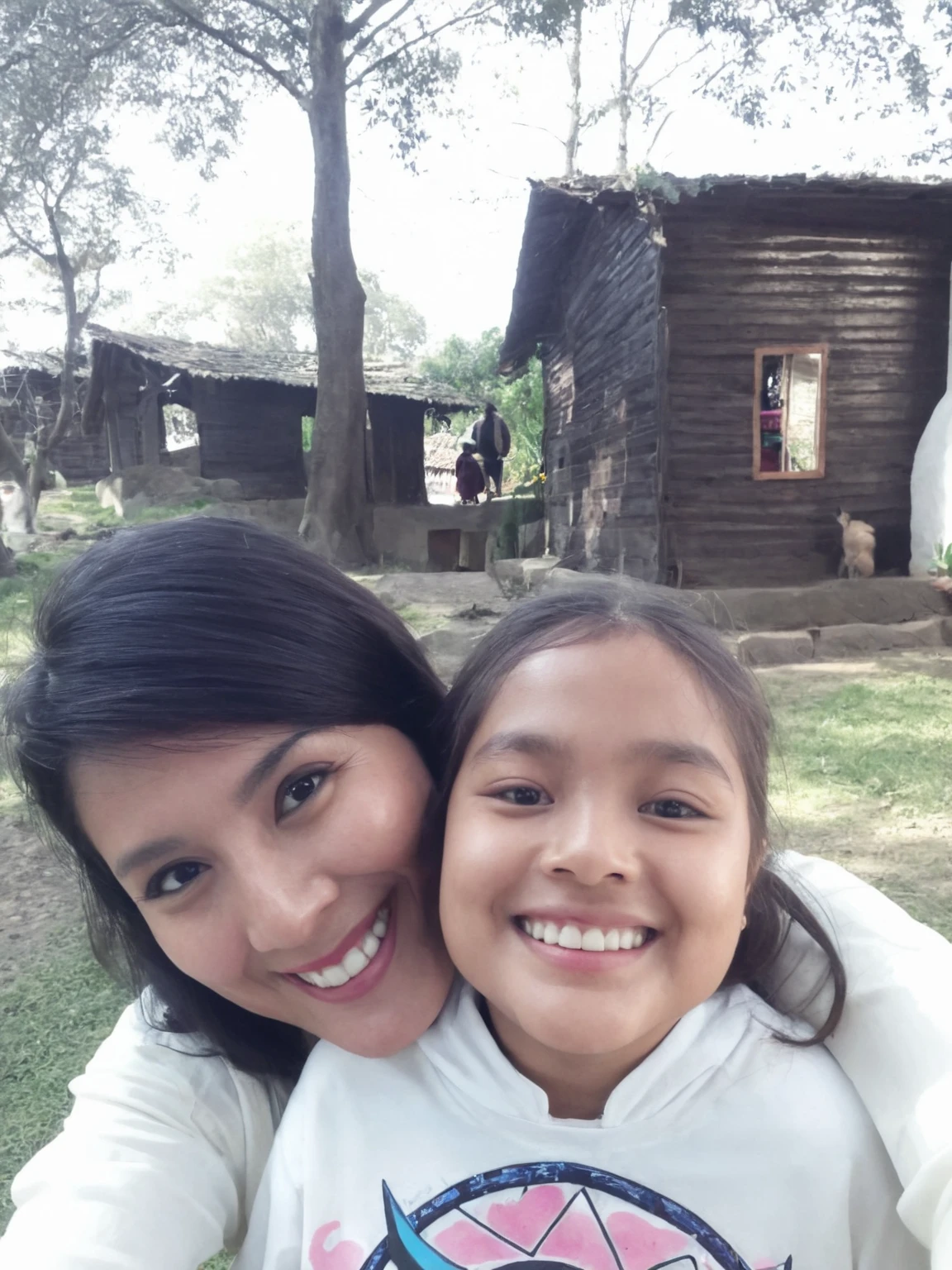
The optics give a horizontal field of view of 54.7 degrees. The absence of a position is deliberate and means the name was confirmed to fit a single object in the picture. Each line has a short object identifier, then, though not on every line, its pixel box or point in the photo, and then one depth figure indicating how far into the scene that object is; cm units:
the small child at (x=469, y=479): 1598
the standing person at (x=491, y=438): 1535
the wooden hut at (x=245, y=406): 1580
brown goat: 789
